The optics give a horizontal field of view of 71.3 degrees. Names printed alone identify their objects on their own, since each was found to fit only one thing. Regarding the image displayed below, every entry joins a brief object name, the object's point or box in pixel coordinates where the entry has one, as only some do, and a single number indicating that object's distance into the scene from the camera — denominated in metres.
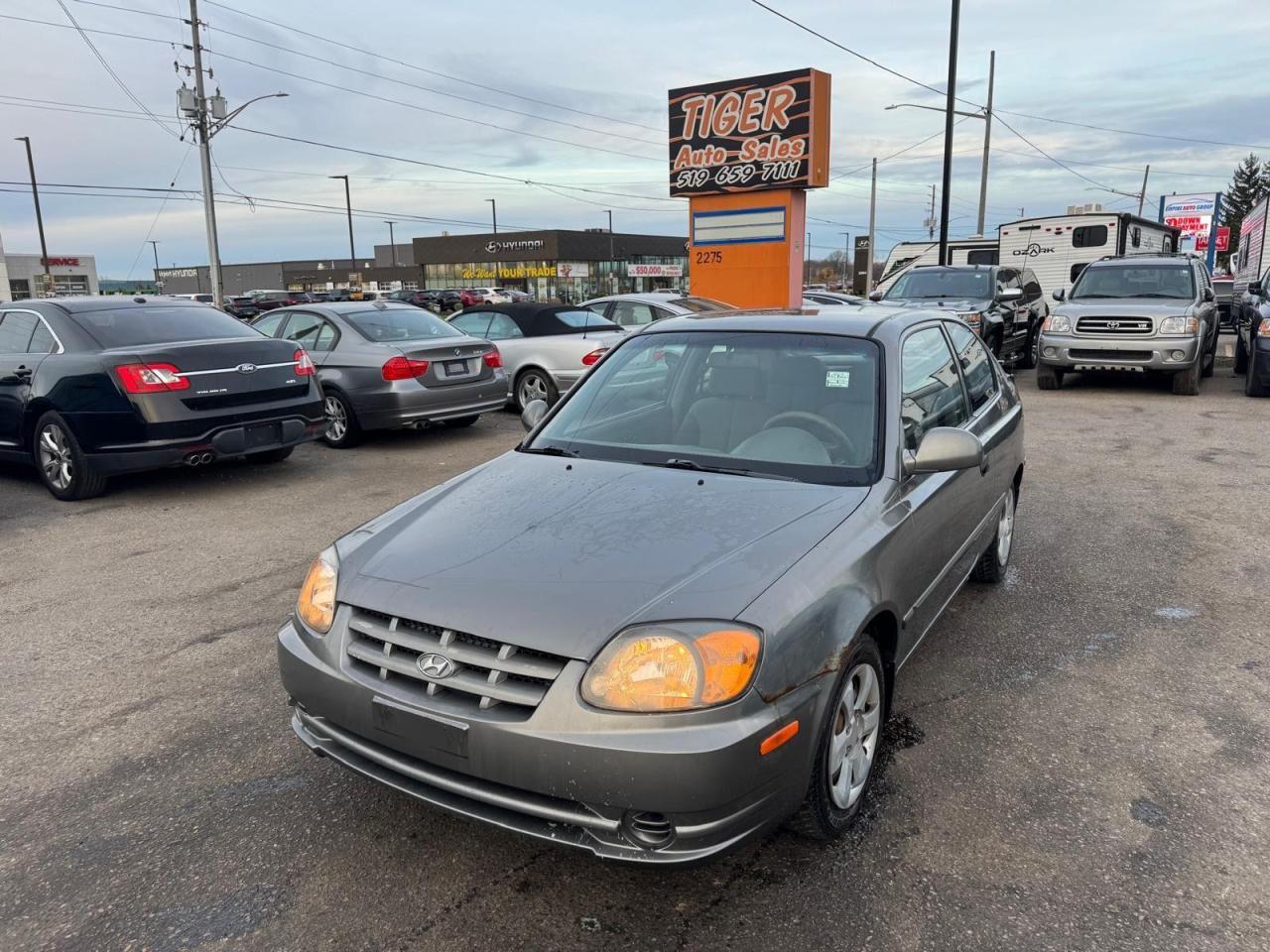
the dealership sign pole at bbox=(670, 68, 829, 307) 15.16
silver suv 11.96
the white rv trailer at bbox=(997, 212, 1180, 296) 19.81
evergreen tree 86.44
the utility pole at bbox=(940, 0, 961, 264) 21.25
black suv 13.92
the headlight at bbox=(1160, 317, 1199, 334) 11.89
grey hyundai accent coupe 2.20
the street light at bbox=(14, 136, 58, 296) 47.91
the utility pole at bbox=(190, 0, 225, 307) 26.23
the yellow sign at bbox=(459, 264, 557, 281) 76.75
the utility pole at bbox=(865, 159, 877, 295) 53.91
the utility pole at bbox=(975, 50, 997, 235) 30.20
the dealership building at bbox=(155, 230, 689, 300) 76.44
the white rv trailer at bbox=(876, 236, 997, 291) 24.53
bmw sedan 9.07
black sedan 6.78
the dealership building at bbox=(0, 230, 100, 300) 73.94
